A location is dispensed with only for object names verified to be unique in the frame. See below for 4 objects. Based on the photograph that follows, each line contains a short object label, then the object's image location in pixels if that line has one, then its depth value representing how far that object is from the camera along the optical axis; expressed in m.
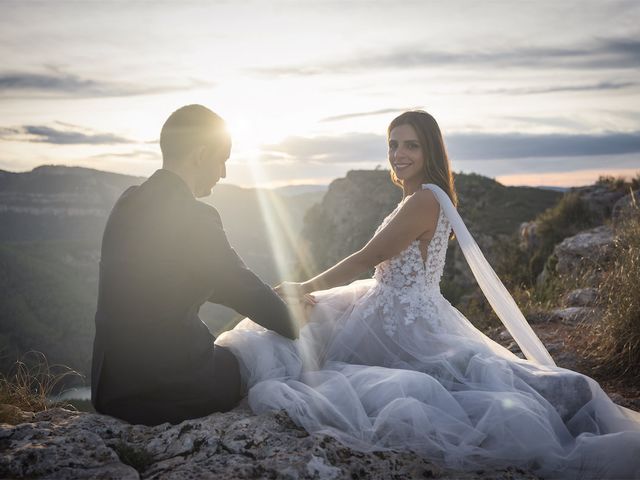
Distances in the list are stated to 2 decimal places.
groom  2.88
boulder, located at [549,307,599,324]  6.63
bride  2.80
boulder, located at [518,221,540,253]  17.69
